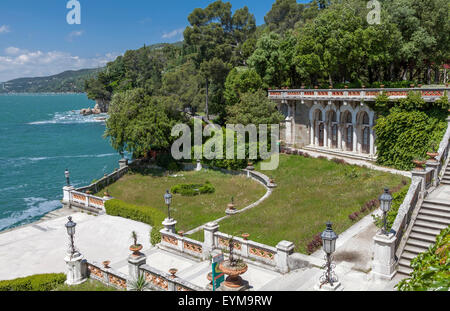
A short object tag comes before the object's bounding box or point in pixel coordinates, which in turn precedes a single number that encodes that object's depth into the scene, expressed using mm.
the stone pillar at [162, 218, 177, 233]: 19562
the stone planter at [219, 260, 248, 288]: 12867
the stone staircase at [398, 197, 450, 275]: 13452
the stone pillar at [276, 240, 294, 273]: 14789
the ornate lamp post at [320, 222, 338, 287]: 11070
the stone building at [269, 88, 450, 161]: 33000
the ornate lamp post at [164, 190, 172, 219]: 19541
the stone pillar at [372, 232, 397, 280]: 12727
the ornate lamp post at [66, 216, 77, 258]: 15360
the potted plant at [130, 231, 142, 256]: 14626
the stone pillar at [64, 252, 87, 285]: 15508
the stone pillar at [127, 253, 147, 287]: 14444
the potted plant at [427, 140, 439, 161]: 17395
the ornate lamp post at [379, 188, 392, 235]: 12398
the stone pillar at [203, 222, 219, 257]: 17312
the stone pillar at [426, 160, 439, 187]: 17028
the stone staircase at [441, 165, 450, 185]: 17531
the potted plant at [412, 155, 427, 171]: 16406
